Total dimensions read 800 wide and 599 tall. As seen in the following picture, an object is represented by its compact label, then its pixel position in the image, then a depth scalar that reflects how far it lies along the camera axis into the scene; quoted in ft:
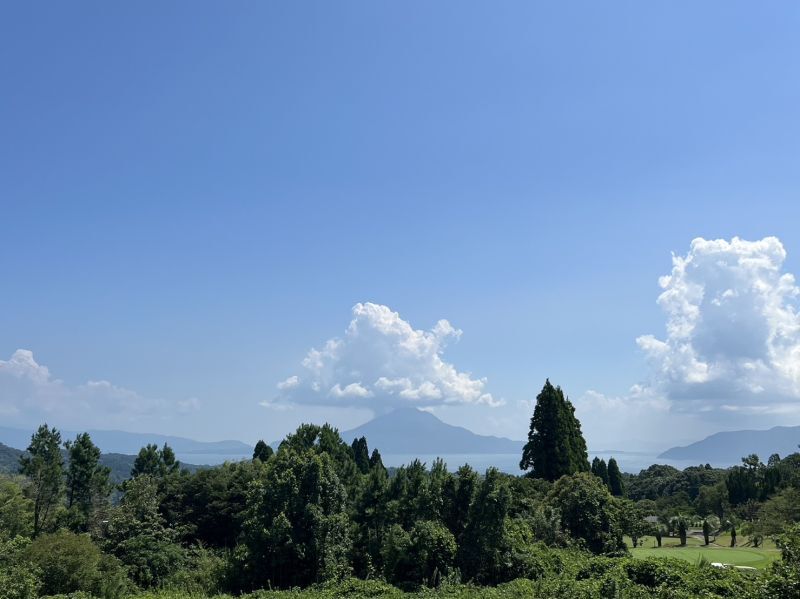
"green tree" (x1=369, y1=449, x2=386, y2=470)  175.11
